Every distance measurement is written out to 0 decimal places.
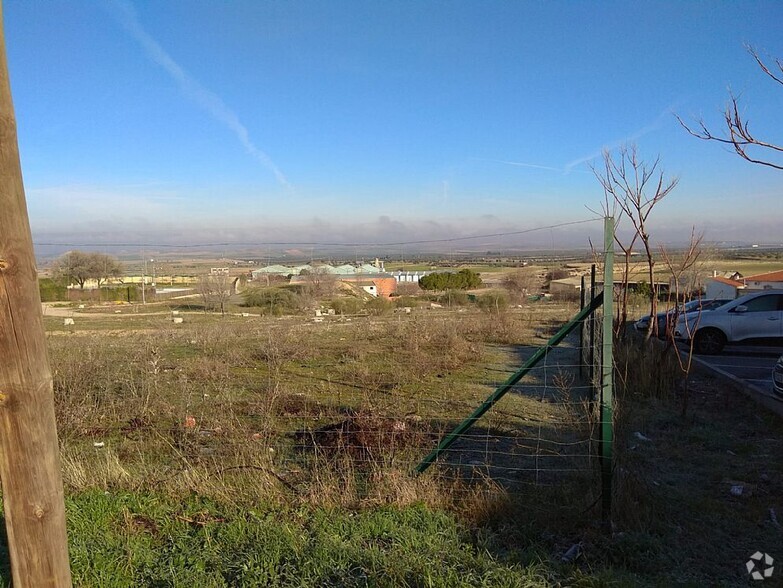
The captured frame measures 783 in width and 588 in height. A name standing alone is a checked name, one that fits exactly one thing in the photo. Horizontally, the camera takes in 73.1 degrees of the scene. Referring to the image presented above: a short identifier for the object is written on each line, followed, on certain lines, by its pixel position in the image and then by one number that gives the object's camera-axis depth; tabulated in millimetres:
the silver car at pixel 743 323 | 12758
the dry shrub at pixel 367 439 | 5000
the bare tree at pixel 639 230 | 8155
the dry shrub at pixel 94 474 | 4297
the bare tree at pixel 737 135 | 4449
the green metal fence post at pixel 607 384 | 3627
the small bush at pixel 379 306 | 28422
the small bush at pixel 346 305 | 32094
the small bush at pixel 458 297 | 30677
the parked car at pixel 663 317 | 14742
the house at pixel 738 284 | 27381
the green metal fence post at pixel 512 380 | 3957
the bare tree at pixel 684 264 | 7242
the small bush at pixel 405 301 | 32031
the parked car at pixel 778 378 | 6945
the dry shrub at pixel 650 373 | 8000
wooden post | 2084
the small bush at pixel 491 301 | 20656
